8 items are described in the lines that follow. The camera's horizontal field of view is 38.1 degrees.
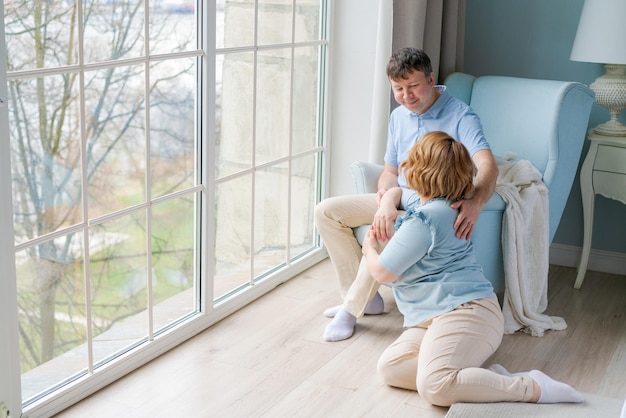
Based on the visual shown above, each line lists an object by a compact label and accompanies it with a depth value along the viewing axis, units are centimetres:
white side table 377
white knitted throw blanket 332
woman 271
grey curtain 371
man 310
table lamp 364
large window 254
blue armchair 338
